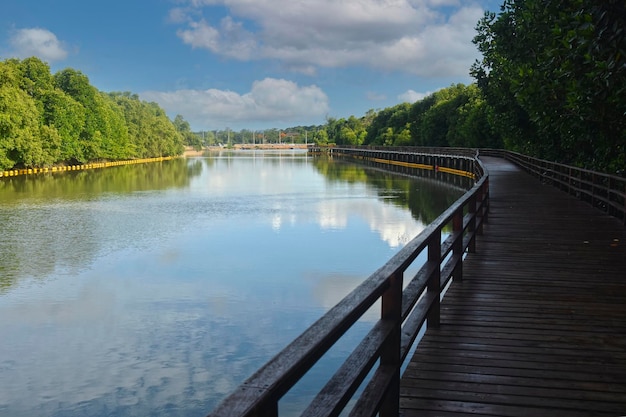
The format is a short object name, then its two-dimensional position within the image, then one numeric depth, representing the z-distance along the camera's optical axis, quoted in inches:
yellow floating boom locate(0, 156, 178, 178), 1956.2
